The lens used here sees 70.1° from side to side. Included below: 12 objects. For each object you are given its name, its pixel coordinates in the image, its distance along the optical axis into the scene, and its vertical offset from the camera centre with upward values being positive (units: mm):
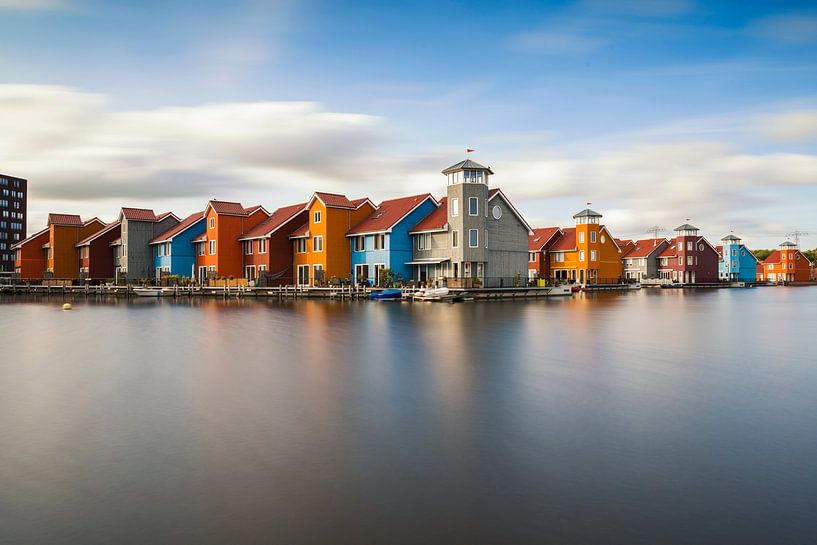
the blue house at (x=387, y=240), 55094 +3677
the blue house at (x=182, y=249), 69688 +3877
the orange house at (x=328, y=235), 57750 +4411
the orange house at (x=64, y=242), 80500 +5786
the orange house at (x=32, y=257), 83312 +3889
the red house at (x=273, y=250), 61469 +3229
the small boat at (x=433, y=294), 49312 -1516
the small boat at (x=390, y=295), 50969 -1531
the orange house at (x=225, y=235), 65000 +5100
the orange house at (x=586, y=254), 80688 +2903
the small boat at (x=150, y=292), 62625 -1085
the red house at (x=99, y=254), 77750 +3874
